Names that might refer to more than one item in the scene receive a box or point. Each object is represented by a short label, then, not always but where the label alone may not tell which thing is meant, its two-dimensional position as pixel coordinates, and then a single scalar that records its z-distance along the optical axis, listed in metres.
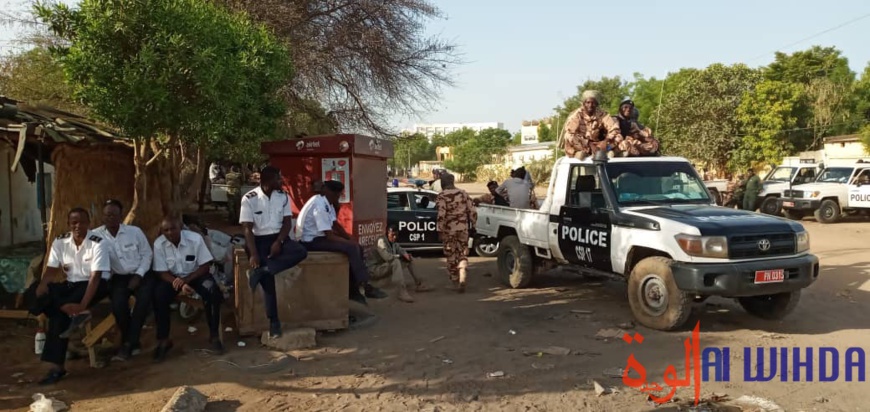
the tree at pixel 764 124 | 31.67
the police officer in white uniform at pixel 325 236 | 6.66
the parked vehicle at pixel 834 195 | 18.33
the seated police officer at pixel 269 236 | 6.11
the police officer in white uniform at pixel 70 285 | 5.29
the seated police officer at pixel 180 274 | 5.80
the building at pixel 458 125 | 177.88
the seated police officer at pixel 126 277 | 5.70
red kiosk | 9.15
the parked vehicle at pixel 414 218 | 11.98
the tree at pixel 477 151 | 68.51
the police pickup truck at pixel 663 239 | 6.18
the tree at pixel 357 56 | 12.35
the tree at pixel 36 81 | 12.21
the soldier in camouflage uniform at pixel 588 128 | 8.41
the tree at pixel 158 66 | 5.90
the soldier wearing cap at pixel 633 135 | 8.06
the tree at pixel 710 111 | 32.59
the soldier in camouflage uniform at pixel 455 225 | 9.06
